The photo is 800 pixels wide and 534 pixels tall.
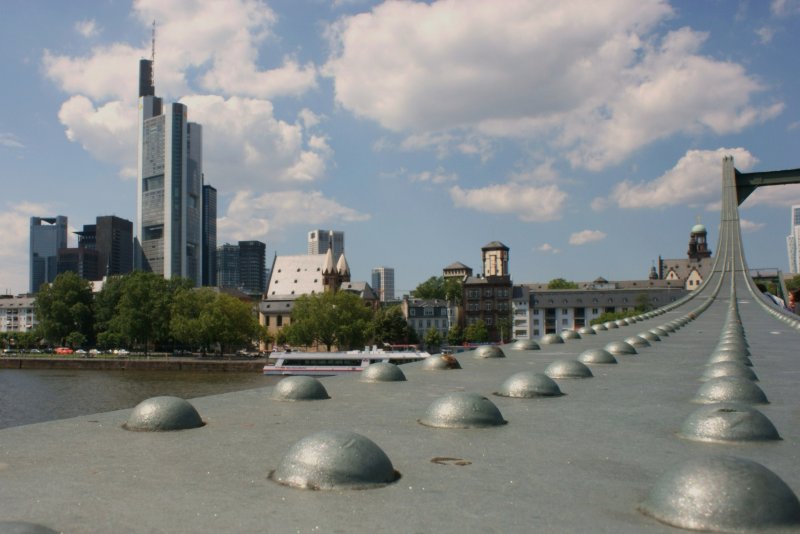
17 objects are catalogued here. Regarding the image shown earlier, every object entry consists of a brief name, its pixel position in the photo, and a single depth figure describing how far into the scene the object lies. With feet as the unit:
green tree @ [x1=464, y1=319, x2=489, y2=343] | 355.36
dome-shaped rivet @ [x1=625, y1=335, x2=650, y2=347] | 43.67
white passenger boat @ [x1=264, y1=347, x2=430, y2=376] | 178.19
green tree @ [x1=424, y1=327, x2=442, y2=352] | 336.29
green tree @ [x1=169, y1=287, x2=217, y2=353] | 251.19
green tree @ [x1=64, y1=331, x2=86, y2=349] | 281.74
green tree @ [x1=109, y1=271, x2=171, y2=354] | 265.95
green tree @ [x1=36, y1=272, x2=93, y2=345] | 286.05
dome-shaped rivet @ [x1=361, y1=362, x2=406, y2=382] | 27.48
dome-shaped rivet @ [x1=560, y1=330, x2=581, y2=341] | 59.00
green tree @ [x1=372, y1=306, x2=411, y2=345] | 286.66
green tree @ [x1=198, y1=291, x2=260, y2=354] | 252.40
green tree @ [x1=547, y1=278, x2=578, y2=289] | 515.09
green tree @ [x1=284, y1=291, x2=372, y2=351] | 270.05
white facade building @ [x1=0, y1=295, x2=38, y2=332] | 458.09
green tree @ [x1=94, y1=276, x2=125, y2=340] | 291.17
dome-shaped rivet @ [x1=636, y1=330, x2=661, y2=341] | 50.02
